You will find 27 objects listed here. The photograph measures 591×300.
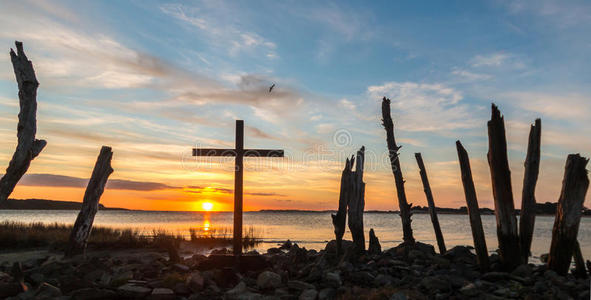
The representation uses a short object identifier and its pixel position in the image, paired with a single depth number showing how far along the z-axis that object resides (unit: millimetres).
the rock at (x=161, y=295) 8078
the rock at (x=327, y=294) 8353
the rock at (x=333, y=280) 9260
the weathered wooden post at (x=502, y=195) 11094
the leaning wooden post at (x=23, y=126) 10438
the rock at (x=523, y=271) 10508
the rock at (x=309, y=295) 8259
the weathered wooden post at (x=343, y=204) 14031
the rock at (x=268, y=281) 9172
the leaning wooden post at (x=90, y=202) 14820
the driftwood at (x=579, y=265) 11461
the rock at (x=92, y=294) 7965
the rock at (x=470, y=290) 8785
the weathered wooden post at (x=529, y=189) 11898
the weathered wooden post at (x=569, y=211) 10992
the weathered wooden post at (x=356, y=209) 15109
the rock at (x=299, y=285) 9039
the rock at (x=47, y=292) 7993
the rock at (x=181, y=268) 10439
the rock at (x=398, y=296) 7633
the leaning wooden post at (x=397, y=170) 16589
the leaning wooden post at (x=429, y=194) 17209
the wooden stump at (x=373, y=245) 15273
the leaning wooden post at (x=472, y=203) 11633
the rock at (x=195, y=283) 8758
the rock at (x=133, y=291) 8109
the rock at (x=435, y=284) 9203
